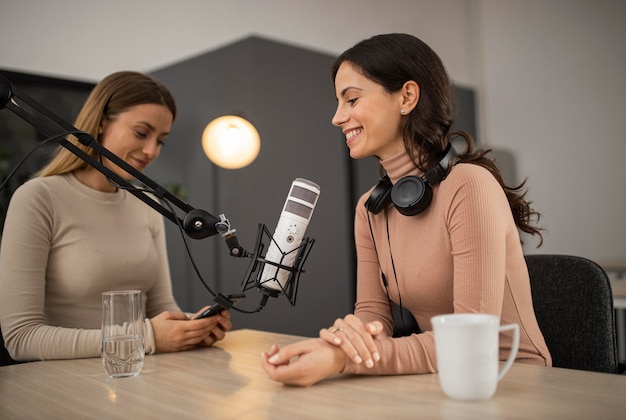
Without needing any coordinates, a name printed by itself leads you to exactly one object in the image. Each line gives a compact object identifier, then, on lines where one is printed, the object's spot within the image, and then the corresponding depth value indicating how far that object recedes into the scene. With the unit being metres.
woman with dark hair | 1.20
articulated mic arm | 1.16
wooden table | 0.85
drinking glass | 1.16
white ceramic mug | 0.86
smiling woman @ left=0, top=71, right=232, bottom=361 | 1.45
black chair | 1.45
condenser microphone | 1.18
